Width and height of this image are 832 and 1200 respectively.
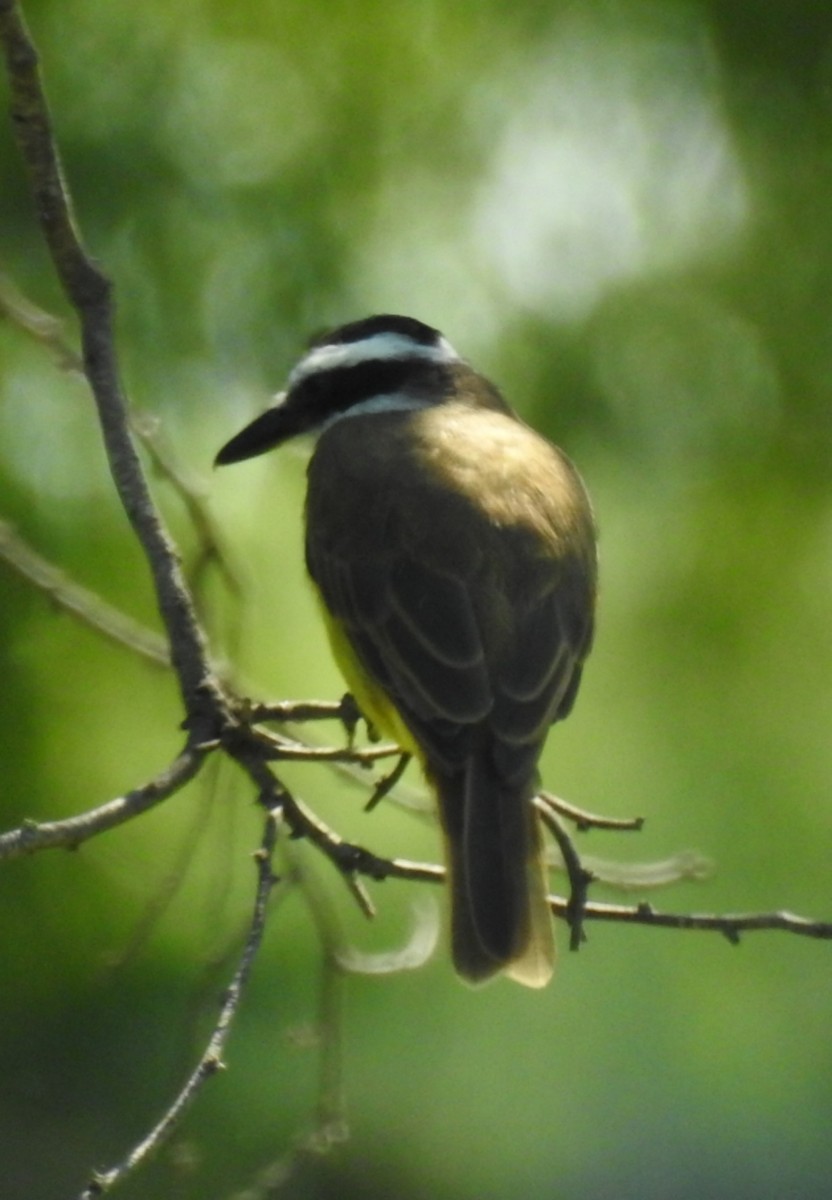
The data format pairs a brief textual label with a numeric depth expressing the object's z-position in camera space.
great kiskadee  5.48
